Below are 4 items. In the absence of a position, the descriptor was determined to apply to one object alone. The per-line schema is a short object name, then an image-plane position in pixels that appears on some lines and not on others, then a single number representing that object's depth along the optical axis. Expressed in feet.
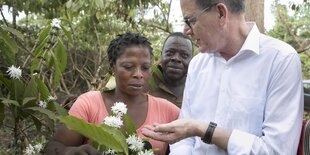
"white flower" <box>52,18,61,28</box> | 4.95
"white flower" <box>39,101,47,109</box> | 4.66
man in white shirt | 3.49
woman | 4.54
